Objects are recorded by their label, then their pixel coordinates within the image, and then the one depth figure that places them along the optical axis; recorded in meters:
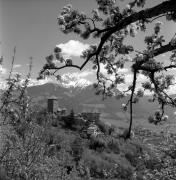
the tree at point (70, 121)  55.21
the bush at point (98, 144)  41.77
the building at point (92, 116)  68.29
